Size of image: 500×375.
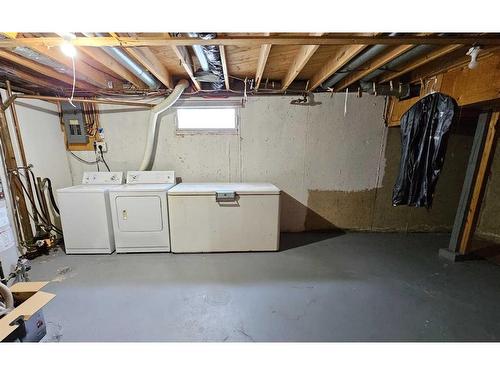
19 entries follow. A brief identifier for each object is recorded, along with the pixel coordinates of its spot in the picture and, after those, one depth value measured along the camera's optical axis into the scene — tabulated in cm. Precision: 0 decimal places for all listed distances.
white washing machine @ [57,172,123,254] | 262
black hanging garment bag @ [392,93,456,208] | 233
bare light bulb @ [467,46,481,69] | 163
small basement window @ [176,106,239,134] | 322
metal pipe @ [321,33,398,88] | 181
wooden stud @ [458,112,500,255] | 233
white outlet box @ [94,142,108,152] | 321
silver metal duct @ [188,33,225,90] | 178
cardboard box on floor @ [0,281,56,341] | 112
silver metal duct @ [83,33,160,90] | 175
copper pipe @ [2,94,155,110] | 244
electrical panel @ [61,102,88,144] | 311
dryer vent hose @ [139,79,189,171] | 285
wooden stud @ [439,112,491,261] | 240
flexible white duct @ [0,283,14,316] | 130
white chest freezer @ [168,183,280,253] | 264
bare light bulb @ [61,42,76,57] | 150
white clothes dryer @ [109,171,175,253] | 264
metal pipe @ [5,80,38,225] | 247
